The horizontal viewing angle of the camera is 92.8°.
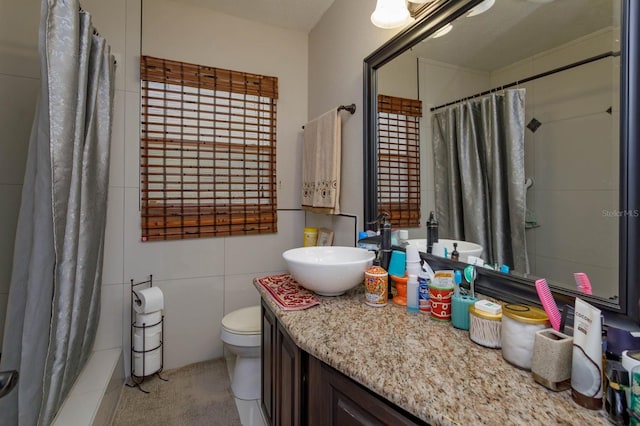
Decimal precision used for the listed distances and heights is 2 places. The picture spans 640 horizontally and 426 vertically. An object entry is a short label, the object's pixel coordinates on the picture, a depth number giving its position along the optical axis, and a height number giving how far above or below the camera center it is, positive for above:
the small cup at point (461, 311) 0.92 -0.30
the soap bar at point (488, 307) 0.81 -0.26
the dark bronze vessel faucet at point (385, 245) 1.28 -0.14
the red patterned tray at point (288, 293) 1.12 -0.33
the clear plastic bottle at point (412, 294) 1.07 -0.29
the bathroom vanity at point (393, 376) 0.58 -0.37
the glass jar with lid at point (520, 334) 0.70 -0.29
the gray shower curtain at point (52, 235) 1.07 -0.09
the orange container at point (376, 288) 1.12 -0.28
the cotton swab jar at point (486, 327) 0.80 -0.31
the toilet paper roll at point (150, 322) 1.91 -0.70
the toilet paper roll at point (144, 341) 1.92 -0.82
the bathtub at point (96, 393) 1.34 -0.89
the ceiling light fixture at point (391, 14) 1.32 +0.87
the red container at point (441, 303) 0.98 -0.30
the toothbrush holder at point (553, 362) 0.63 -0.32
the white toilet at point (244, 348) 1.75 -0.79
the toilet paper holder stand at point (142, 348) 1.92 -0.87
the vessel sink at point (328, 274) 1.10 -0.23
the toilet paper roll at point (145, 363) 1.92 -0.96
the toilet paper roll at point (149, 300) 1.85 -0.54
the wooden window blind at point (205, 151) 2.01 +0.43
